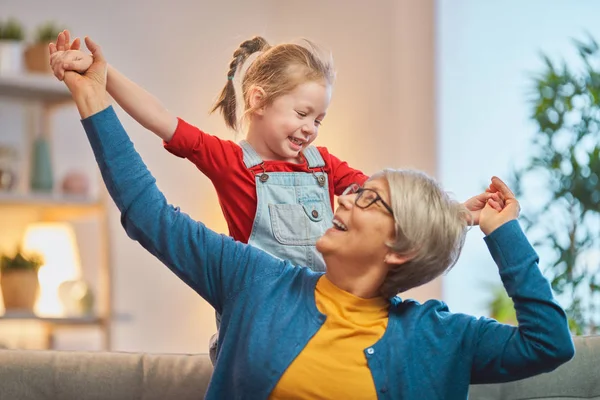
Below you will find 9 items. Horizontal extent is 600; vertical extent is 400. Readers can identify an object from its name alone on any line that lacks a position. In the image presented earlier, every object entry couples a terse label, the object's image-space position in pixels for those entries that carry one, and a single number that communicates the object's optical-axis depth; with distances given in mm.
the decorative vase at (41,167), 4043
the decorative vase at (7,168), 3980
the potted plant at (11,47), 3959
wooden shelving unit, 3945
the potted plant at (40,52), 4047
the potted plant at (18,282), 3879
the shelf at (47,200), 3924
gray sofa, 1868
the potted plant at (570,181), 3816
